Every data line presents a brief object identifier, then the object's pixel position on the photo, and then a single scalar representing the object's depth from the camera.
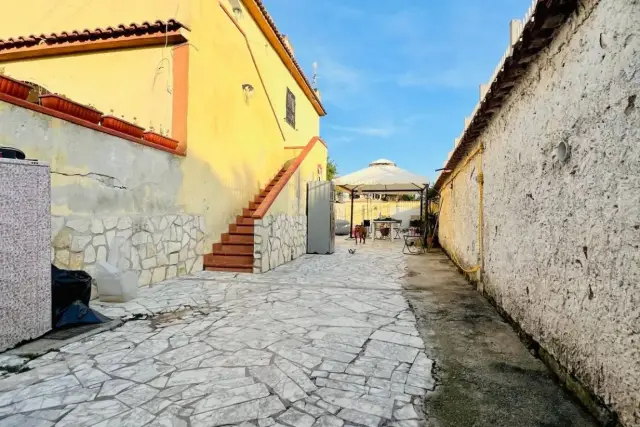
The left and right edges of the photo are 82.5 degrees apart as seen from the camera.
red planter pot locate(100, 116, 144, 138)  5.31
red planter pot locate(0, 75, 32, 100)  4.01
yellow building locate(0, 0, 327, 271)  7.15
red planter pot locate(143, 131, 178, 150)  6.09
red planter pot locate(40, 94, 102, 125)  4.52
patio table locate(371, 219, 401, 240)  17.33
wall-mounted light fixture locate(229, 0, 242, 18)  9.16
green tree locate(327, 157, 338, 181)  33.53
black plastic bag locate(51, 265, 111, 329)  3.79
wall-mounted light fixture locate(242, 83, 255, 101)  9.65
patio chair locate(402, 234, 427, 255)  12.38
